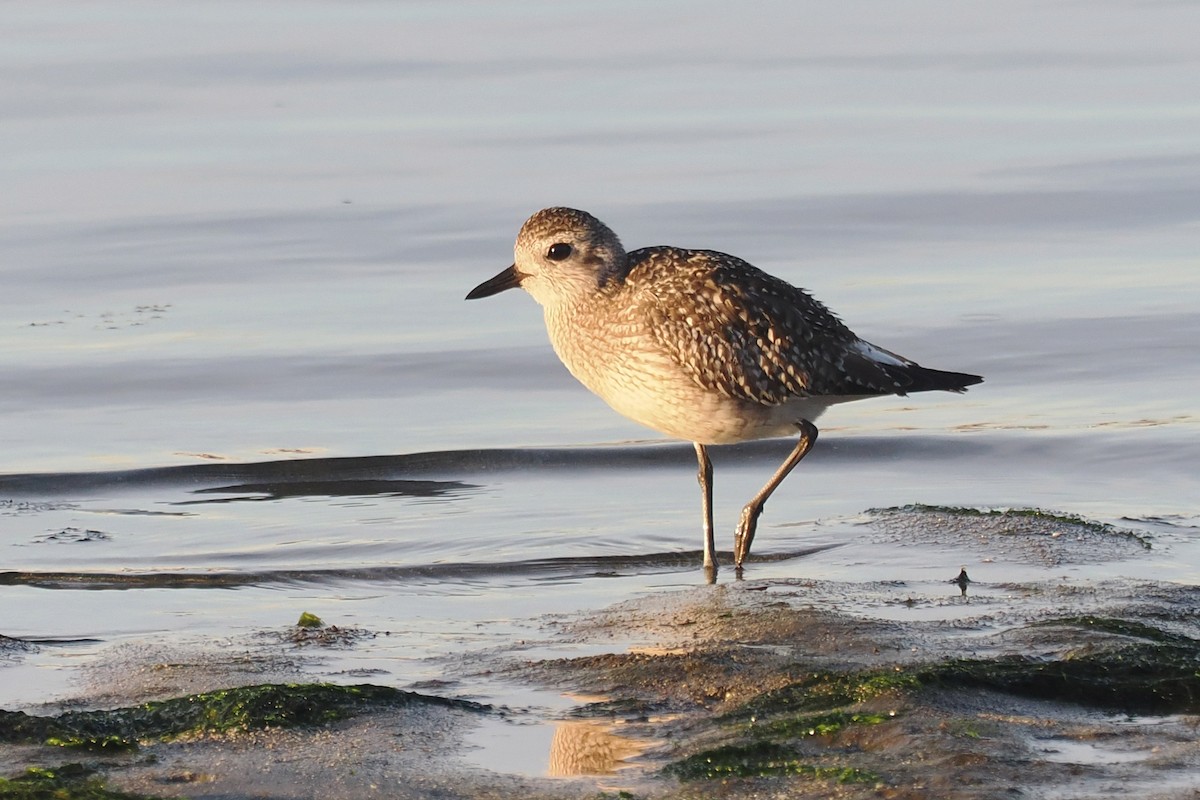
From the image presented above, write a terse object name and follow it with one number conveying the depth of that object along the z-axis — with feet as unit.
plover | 51.01
